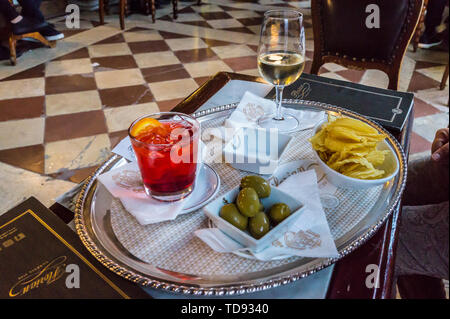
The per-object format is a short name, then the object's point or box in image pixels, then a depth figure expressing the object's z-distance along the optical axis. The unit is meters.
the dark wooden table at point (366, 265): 0.54
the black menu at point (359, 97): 1.00
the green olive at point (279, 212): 0.57
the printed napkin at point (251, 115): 0.89
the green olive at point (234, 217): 0.56
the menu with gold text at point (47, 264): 0.52
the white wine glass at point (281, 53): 0.91
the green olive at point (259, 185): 0.62
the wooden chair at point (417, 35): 3.35
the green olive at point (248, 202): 0.57
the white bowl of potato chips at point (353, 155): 0.68
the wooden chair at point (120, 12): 3.74
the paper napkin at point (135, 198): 0.61
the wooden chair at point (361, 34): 1.55
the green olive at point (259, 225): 0.55
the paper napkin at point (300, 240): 0.55
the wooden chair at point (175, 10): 4.22
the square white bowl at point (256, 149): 0.73
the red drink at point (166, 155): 0.60
